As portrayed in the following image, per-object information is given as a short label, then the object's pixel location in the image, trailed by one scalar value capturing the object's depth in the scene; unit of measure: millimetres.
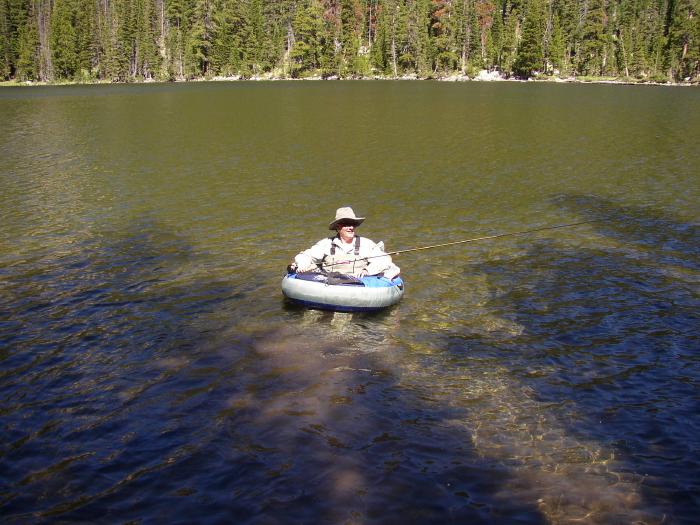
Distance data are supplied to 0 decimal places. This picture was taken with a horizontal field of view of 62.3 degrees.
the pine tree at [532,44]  130500
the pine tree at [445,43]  142750
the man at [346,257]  13172
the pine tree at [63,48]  142375
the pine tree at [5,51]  143500
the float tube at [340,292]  12352
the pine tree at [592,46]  133375
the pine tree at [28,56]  140750
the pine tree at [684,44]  115938
